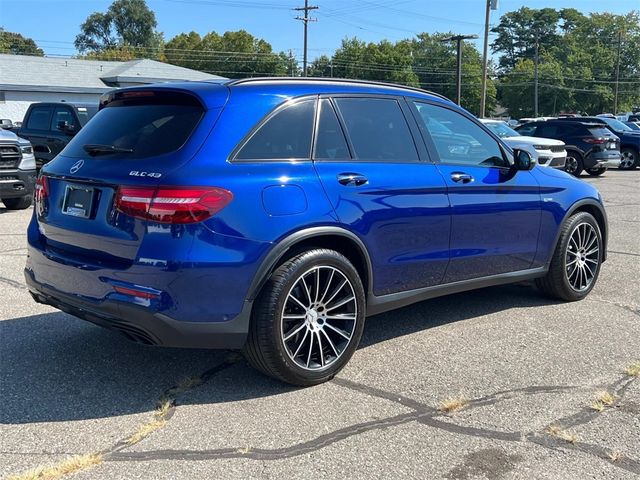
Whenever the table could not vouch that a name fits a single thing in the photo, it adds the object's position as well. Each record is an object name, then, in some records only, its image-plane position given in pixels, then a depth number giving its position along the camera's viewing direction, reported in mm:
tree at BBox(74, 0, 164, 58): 99250
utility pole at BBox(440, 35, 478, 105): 41594
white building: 41031
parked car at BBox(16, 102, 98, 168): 13922
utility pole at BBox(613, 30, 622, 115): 82638
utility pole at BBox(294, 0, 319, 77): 52791
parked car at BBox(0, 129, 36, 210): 10461
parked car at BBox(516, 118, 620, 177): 19156
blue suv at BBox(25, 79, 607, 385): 3539
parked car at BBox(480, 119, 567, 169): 15781
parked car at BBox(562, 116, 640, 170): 22875
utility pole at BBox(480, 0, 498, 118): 39156
